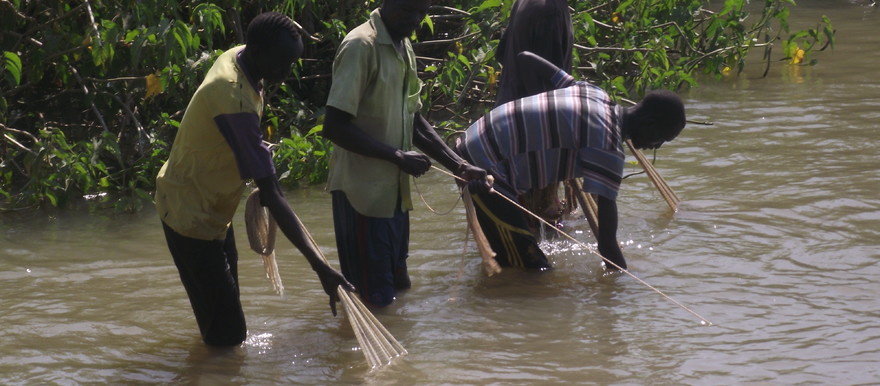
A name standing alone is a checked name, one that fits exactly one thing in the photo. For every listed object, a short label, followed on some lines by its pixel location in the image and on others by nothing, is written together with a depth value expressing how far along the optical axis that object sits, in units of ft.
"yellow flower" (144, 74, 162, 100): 43.16
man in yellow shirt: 23.20
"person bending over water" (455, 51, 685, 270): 29.45
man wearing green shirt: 27.20
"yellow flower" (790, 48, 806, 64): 63.67
